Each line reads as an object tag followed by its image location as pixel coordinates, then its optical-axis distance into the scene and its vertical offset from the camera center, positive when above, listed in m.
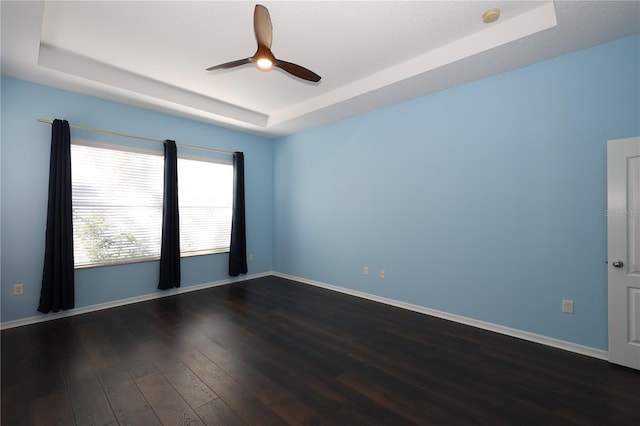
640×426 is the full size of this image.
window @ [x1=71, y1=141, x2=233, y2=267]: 3.58 +0.15
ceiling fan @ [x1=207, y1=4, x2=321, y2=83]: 1.95 +1.30
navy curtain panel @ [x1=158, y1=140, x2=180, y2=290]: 4.18 -0.18
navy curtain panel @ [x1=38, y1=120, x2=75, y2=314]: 3.24 -0.21
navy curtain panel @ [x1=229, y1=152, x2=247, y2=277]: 5.05 -0.14
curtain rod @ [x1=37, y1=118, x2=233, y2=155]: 3.32 +1.10
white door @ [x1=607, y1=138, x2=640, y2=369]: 2.28 -0.29
